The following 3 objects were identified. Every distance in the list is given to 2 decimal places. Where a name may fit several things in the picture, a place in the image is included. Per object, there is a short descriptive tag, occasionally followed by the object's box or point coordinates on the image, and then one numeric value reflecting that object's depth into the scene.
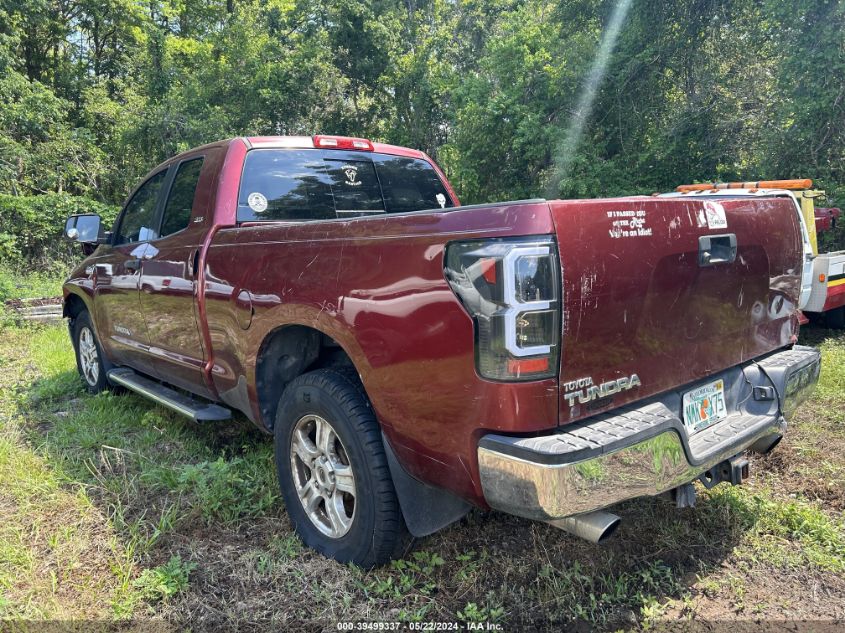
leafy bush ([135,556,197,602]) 2.43
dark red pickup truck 1.80
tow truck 5.96
